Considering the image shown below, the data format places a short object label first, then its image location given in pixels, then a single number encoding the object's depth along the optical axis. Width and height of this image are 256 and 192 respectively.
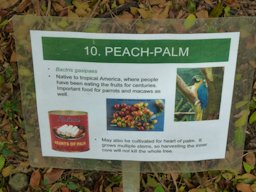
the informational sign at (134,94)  0.78
